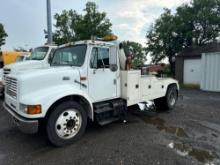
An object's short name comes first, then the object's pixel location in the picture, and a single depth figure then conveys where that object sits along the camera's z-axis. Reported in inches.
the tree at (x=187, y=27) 680.4
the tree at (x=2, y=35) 1031.6
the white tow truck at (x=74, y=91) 132.9
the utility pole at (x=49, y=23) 410.6
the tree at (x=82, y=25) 754.8
